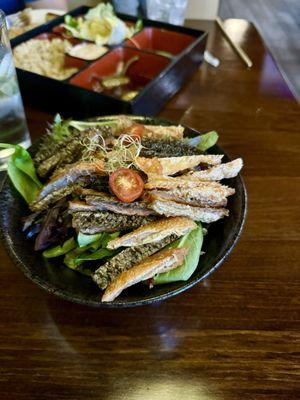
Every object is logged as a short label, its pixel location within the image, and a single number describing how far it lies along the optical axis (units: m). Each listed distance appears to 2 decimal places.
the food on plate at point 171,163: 0.27
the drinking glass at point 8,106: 0.31
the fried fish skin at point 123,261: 0.22
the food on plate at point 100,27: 0.50
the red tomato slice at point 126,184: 0.24
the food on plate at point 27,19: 0.57
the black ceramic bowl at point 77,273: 0.21
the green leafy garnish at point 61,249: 0.25
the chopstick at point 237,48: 0.52
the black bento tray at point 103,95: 0.38
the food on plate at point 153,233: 0.23
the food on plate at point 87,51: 0.48
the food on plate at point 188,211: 0.24
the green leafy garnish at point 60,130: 0.32
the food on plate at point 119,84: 0.46
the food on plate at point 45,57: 0.46
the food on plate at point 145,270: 0.21
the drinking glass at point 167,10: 0.58
